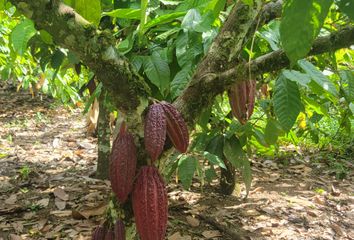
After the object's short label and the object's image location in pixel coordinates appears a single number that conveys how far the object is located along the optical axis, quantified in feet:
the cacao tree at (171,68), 3.12
